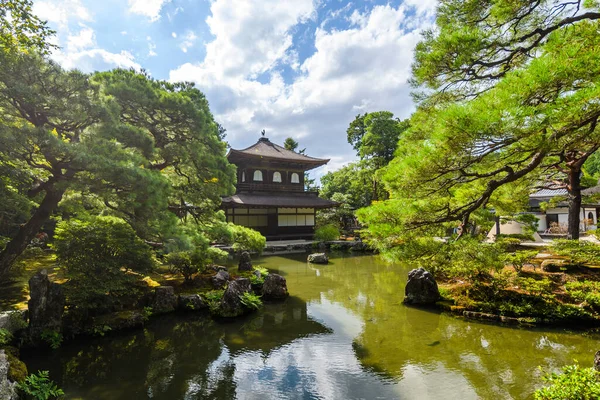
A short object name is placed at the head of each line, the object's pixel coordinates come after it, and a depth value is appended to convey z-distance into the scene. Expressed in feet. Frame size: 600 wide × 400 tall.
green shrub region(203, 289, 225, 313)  22.89
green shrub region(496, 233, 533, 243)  33.53
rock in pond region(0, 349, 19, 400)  10.50
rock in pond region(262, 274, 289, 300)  27.20
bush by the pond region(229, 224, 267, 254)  31.83
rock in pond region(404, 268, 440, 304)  24.14
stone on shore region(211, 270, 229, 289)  27.27
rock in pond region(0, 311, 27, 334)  16.01
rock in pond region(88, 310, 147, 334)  18.97
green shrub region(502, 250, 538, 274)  22.82
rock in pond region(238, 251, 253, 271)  34.94
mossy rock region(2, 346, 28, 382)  12.12
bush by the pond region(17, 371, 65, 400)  11.75
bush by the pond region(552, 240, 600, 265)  21.22
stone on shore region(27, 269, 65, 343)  16.98
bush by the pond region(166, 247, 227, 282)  25.85
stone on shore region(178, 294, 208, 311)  23.65
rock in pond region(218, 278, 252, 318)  22.63
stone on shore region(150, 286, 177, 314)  22.82
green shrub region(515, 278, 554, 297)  21.16
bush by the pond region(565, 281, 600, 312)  18.77
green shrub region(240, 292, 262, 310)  23.45
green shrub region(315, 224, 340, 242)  60.59
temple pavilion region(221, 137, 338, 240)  59.62
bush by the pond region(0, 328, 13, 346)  14.30
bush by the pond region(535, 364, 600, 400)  8.56
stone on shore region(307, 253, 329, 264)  45.21
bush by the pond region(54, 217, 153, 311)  18.58
